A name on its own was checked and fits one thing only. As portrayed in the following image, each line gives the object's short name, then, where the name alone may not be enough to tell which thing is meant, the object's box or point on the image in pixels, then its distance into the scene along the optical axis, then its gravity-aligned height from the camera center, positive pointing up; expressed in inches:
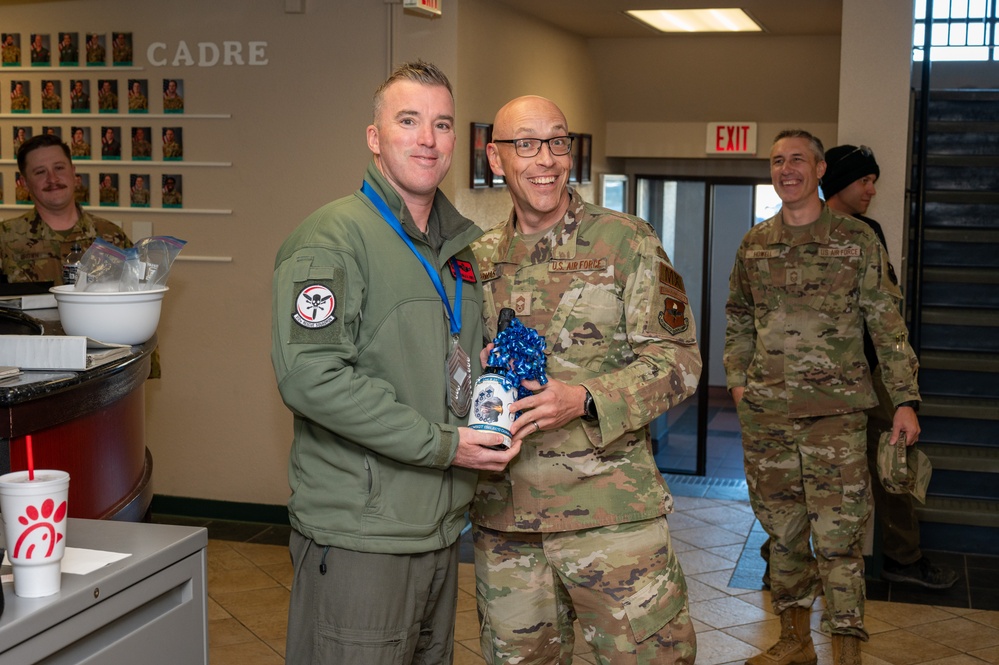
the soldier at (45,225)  190.2 +3.6
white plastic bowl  116.1 -7.6
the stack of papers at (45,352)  98.4 -10.1
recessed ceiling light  261.1 +61.9
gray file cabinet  60.5 -22.8
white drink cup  61.0 -16.9
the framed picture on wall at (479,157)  225.3 +21.1
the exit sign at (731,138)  314.2 +36.6
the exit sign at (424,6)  196.7 +47.0
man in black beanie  181.6 -32.3
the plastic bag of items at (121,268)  120.0 -2.6
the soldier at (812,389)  151.3 -18.9
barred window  374.6 +85.9
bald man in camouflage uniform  100.3 -19.4
